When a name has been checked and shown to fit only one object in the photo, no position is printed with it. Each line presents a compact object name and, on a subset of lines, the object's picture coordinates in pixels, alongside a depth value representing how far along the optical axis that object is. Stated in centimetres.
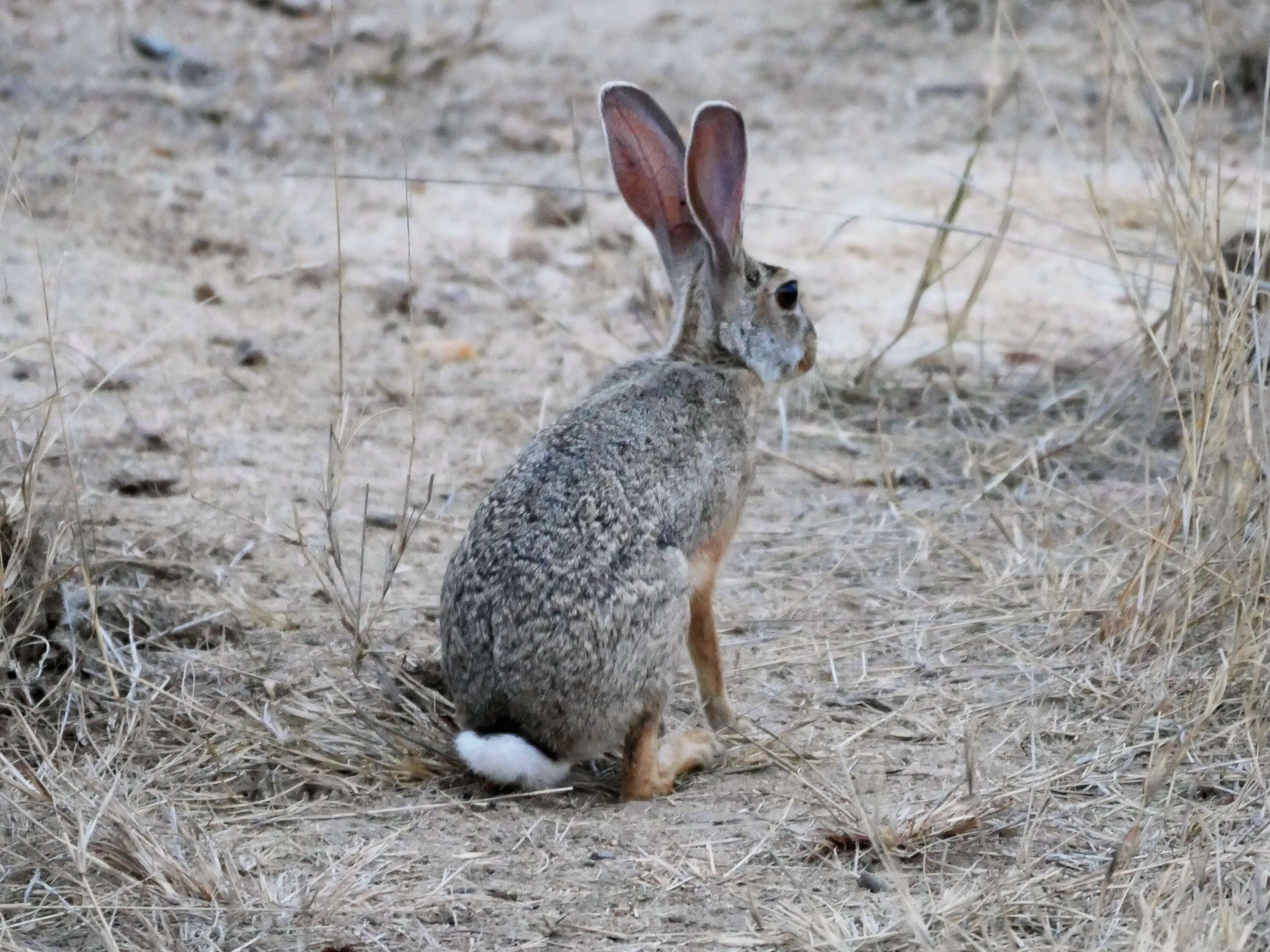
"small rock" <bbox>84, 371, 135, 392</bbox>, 1151
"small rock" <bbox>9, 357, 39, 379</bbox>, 1164
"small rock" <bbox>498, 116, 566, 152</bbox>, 1755
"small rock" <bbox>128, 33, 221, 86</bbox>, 1816
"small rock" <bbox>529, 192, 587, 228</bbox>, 1554
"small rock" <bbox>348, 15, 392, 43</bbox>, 1936
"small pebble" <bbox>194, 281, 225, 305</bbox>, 1346
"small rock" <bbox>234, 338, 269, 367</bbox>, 1266
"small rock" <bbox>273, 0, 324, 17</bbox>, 1975
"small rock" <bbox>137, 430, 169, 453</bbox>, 1109
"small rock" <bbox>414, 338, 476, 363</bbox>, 1323
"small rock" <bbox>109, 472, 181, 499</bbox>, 1037
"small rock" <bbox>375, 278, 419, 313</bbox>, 1391
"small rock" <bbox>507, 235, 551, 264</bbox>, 1487
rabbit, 725
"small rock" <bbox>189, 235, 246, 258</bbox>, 1441
